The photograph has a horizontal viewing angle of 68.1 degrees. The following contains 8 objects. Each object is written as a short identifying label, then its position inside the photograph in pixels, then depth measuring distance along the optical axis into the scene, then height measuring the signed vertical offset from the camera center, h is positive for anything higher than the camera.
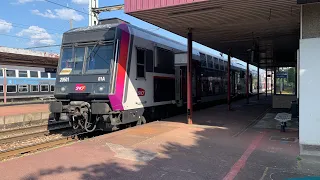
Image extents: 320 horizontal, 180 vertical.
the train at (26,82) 21.86 +0.49
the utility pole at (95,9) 17.18 +5.67
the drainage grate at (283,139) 6.44 -1.45
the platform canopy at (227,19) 6.30 +2.15
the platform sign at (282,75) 14.17 +0.70
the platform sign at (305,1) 4.93 +1.78
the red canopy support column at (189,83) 8.81 +0.12
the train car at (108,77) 7.32 +0.34
